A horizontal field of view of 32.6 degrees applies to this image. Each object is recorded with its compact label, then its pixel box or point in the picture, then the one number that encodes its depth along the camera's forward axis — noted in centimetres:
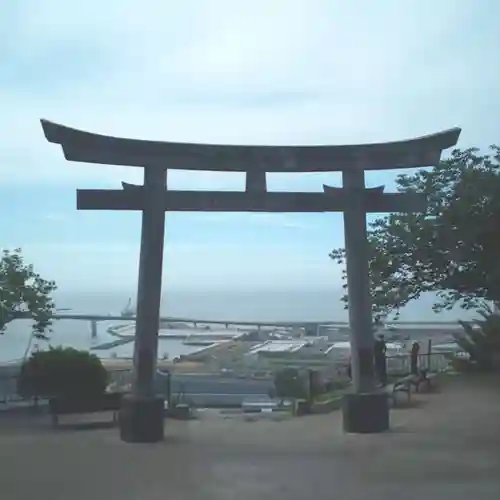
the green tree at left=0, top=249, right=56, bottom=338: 1677
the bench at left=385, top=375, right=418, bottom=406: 1478
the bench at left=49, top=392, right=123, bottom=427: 1363
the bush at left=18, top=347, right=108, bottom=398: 1405
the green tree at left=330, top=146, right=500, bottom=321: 1276
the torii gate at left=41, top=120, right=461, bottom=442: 1005
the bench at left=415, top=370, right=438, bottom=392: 1608
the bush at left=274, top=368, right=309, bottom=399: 1683
